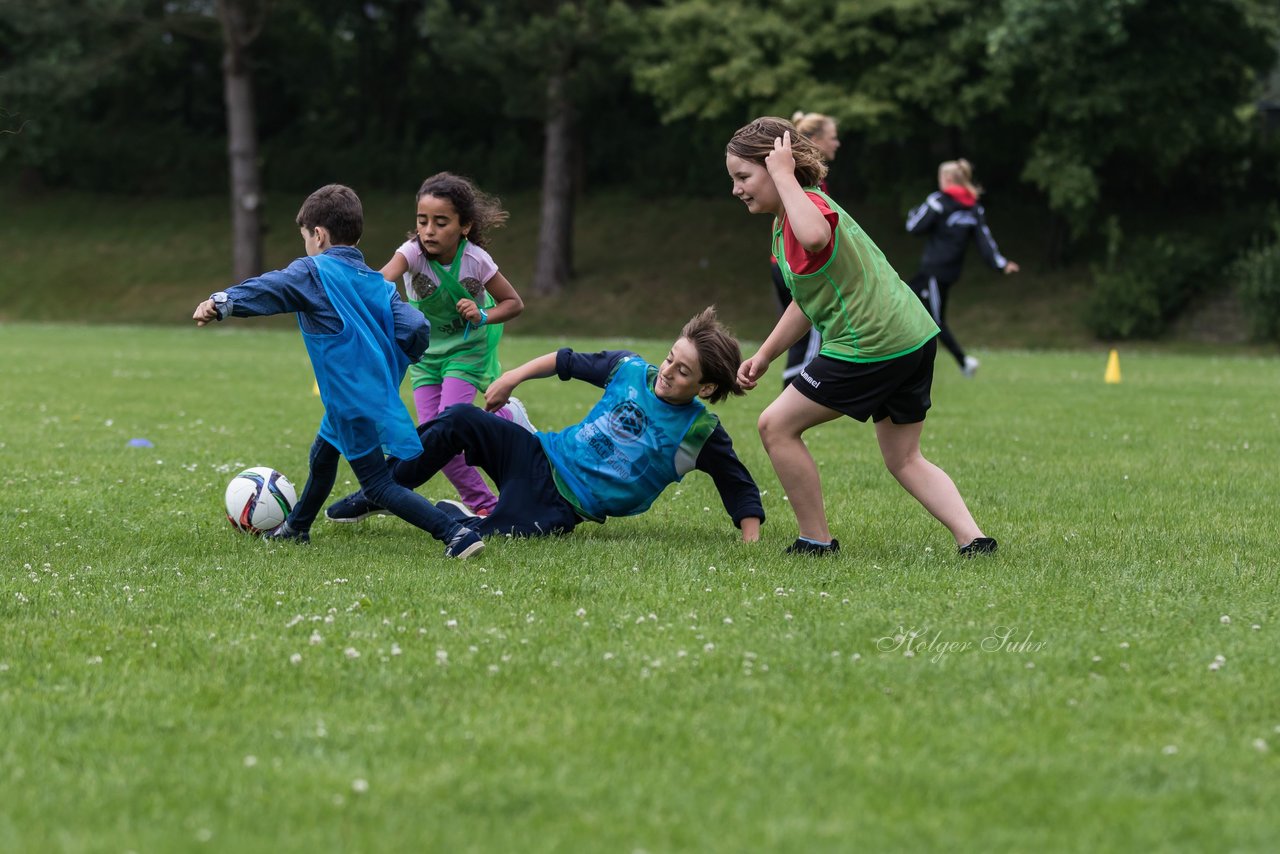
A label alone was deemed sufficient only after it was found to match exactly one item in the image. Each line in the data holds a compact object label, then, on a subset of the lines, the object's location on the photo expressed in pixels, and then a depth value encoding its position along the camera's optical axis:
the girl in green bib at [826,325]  12.23
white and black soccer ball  14.02
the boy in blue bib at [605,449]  13.74
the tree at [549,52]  65.62
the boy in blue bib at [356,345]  12.77
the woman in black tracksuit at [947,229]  33.47
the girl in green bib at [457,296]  15.11
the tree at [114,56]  71.87
